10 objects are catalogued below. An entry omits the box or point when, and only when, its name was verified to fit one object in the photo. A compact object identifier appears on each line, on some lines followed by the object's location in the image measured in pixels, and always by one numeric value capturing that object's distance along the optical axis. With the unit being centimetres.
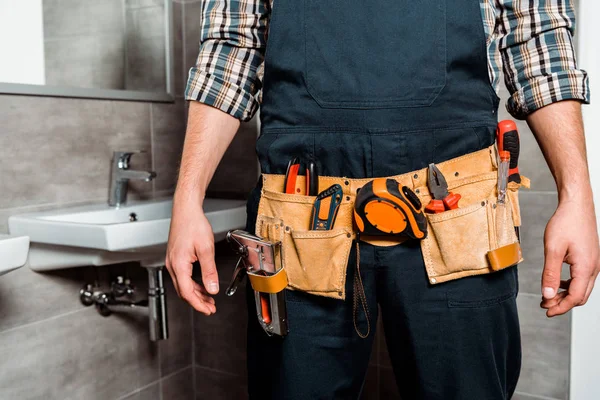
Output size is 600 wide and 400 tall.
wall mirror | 154
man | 87
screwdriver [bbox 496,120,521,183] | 90
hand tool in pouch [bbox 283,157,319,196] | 91
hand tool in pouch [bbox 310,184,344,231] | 89
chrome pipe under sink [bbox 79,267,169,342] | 169
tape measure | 83
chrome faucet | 173
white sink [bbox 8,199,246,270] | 137
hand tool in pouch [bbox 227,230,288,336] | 92
